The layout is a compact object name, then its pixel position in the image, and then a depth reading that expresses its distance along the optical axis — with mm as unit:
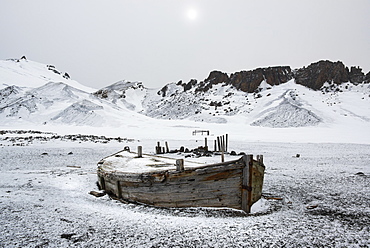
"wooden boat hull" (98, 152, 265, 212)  5957
